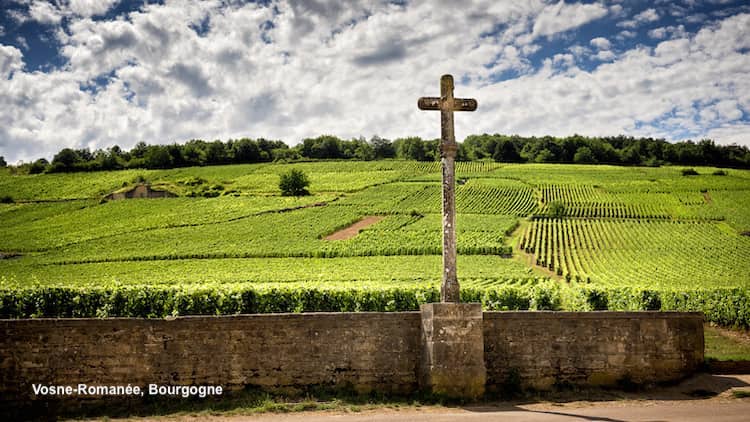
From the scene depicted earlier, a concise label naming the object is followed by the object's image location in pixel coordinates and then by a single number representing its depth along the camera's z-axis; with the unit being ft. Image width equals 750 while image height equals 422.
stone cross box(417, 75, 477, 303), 36.81
